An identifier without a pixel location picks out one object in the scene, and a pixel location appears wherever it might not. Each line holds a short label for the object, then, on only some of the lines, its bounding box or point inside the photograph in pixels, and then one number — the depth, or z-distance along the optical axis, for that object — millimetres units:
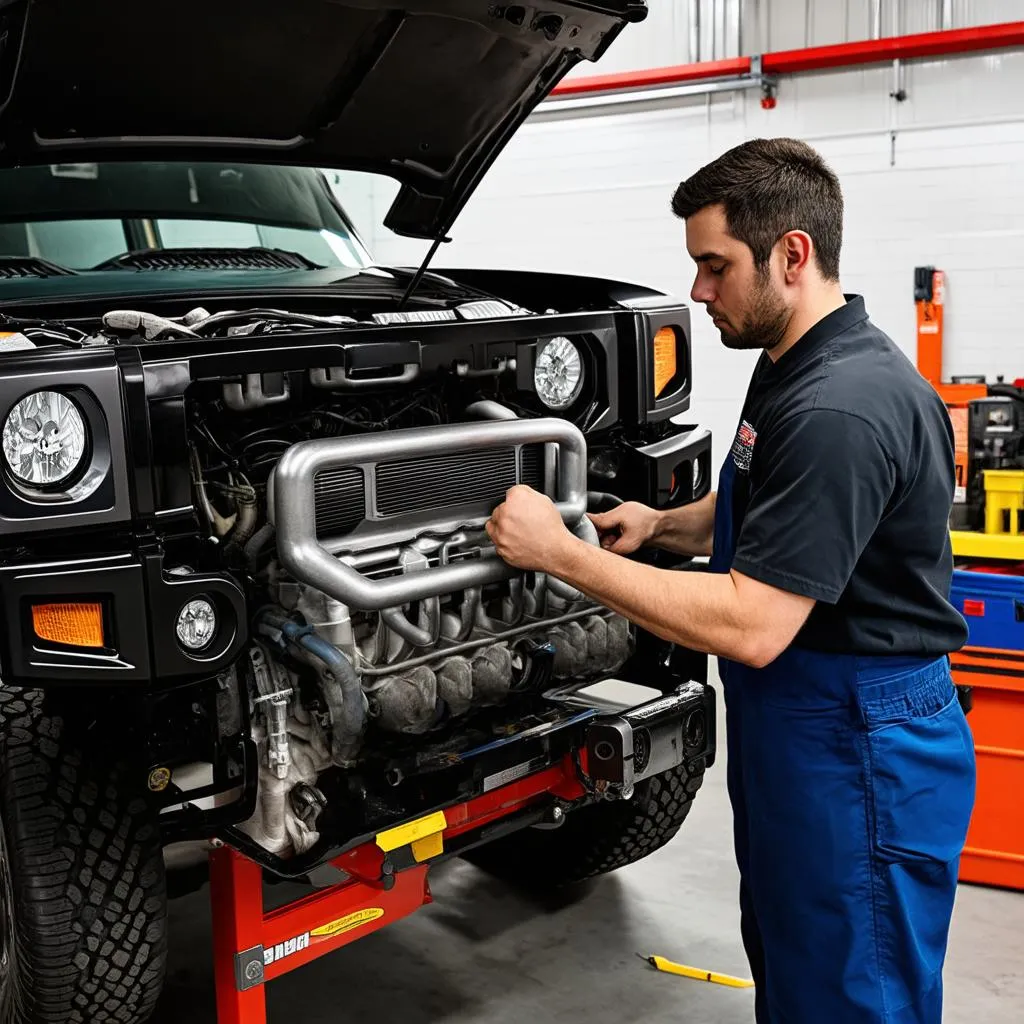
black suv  1816
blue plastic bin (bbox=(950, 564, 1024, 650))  3289
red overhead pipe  6224
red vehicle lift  2125
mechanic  1851
